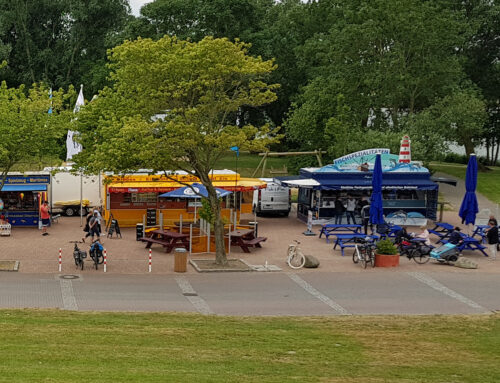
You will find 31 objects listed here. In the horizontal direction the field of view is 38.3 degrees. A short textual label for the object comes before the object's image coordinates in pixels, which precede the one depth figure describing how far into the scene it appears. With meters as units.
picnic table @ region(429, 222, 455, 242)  31.03
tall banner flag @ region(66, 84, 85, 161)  39.85
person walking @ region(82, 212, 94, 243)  29.78
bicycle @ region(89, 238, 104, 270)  24.42
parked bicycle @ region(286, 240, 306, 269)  25.75
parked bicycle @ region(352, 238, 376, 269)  26.08
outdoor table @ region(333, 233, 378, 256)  28.42
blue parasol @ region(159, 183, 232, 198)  30.93
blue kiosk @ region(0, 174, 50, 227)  34.47
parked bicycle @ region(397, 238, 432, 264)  27.12
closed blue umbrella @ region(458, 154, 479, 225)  30.33
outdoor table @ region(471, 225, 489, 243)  31.01
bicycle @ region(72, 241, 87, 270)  24.23
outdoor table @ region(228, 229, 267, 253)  28.77
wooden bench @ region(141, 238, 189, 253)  28.30
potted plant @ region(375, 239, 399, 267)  26.12
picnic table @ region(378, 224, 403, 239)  29.74
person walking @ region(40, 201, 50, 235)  33.38
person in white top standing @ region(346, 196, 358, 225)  36.38
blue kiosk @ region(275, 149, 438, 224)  37.41
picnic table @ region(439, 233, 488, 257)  28.47
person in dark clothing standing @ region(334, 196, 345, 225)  36.78
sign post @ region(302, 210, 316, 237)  33.78
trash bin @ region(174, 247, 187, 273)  24.55
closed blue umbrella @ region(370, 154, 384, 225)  30.11
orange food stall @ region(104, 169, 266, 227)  35.25
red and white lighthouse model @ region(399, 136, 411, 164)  39.22
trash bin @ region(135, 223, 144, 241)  30.70
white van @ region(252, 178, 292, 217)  39.62
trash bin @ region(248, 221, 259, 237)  31.22
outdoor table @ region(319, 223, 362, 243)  32.09
